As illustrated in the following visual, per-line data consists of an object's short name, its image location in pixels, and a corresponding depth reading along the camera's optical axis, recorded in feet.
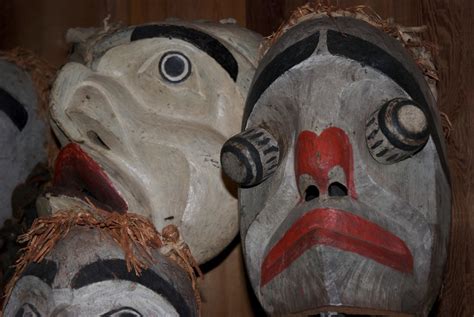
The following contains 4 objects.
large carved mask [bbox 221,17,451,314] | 3.59
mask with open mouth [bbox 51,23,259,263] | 4.34
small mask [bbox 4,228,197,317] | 3.57
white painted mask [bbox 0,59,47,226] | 4.87
